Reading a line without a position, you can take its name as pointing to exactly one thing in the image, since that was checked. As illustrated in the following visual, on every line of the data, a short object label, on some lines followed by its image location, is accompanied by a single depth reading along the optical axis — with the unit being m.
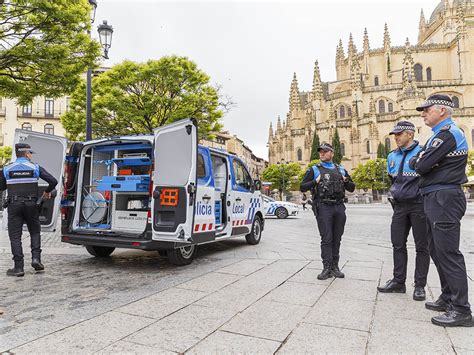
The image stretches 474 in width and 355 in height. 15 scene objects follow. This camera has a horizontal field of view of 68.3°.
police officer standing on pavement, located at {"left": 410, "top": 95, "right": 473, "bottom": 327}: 3.36
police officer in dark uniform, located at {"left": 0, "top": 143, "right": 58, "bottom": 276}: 5.45
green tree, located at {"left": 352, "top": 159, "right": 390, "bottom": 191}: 53.34
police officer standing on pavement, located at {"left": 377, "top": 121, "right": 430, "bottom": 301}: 4.23
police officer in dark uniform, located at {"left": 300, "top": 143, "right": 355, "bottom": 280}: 5.19
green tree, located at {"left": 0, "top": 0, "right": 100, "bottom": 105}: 8.32
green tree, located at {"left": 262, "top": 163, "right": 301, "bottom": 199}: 62.91
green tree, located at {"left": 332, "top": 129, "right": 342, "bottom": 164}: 61.86
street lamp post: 9.94
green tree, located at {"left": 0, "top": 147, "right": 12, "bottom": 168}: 36.17
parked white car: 19.98
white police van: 5.64
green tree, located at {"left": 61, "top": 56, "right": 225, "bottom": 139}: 18.38
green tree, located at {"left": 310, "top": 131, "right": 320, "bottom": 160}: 65.29
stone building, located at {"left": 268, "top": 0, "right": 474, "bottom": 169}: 61.75
